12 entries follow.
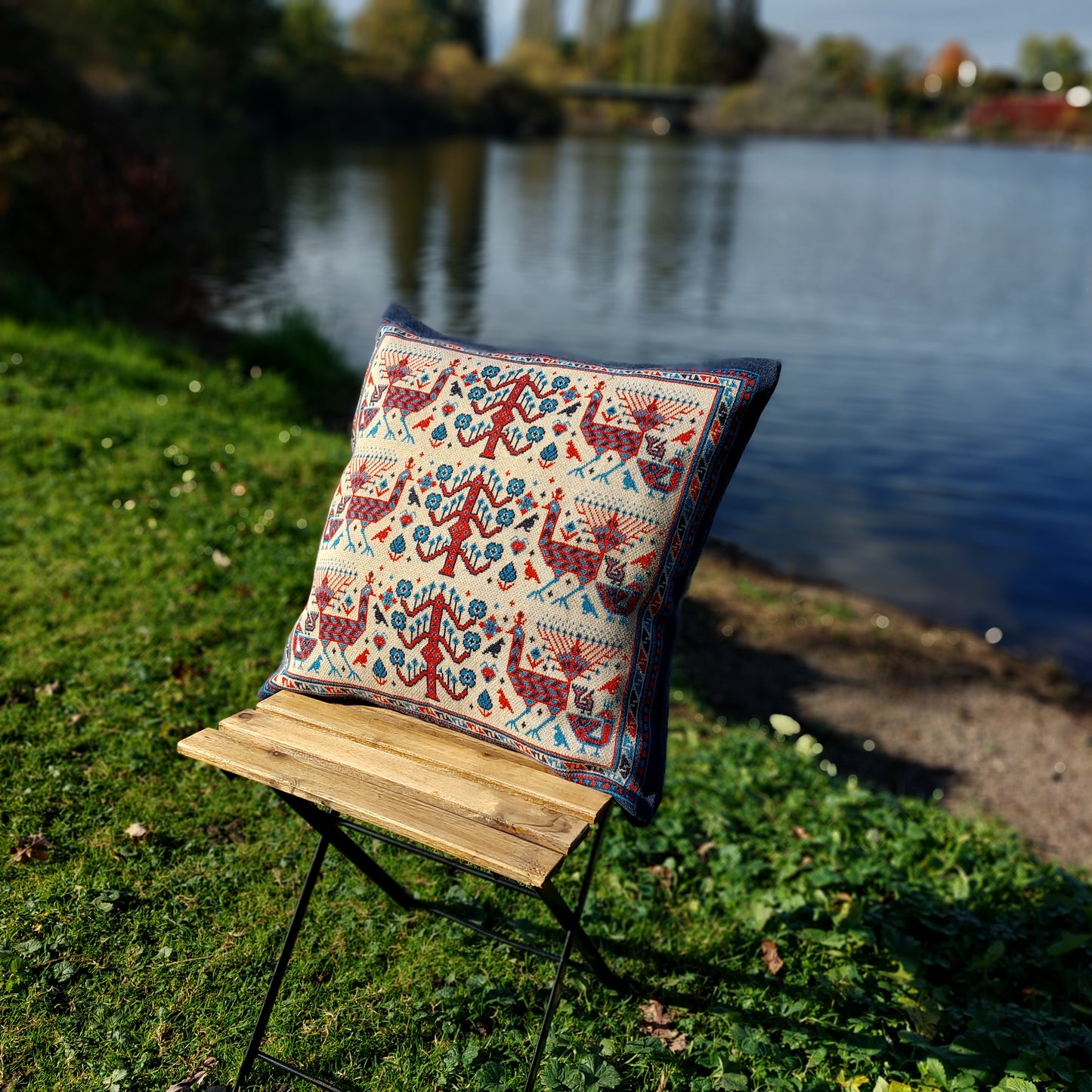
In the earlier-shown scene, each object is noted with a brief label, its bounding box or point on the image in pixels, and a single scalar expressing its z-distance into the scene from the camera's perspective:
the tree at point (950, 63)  110.69
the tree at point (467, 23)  99.44
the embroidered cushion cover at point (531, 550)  2.17
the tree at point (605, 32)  124.75
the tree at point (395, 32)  71.62
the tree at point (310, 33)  55.16
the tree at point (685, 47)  109.69
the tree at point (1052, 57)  117.62
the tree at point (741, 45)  113.12
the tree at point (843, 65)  101.69
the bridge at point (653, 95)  90.50
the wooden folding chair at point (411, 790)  1.98
